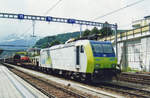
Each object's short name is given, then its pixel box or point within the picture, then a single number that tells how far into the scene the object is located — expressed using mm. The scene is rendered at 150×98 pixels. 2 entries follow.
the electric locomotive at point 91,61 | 15062
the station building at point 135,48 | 26938
